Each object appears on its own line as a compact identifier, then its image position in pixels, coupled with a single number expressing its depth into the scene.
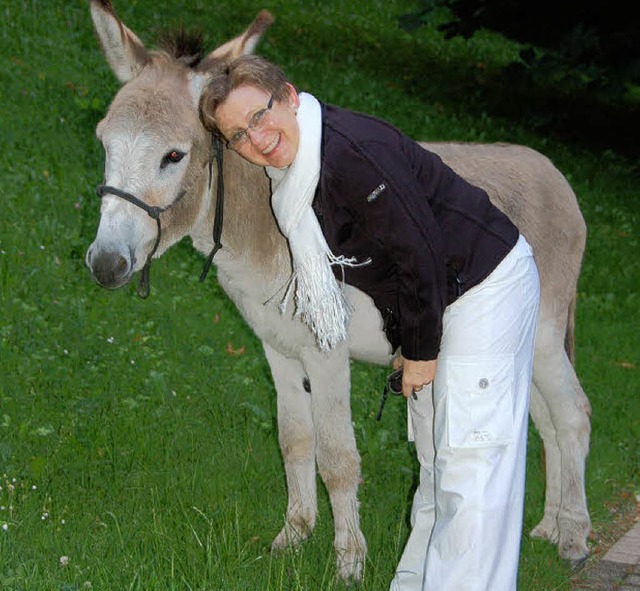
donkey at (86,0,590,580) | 3.81
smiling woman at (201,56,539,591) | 3.34
